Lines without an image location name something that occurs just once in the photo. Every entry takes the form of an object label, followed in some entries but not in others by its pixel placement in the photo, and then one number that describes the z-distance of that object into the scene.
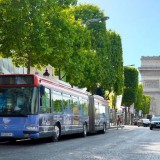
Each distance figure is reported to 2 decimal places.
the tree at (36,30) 23.16
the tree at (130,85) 81.25
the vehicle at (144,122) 78.25
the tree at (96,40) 45.66
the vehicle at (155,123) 49.50
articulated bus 19.09
